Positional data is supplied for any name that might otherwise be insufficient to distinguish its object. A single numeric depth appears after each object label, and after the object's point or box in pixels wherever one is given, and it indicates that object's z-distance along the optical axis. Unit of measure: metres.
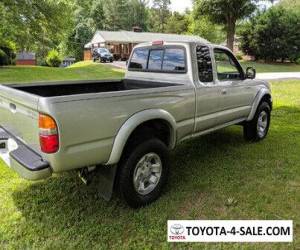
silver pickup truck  3.17
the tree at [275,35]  38.19
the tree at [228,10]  38.25
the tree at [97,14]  68.88
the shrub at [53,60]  44.86
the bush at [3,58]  24.62
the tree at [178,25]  66.75
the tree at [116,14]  67.31
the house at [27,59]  56.90
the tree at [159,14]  80.75
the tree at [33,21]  19.47
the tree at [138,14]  69.38
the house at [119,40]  46.25
